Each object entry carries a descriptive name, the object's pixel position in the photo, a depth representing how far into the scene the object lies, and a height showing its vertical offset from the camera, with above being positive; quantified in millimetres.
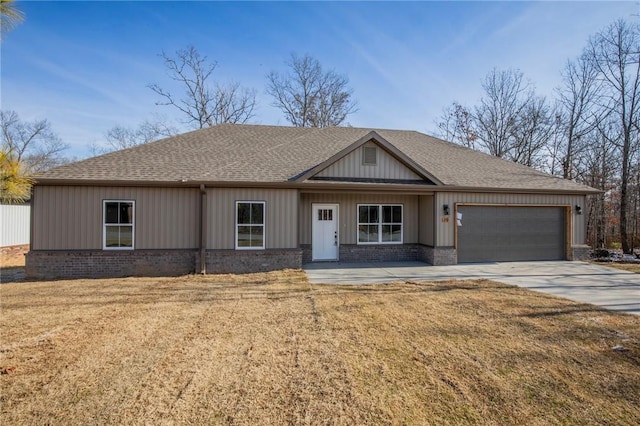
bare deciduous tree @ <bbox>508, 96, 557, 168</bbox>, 24109 +6491
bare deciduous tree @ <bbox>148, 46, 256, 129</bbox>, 24094 +9922
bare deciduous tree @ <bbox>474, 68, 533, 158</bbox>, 24969 +7990
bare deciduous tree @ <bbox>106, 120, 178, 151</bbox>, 27156 +7472
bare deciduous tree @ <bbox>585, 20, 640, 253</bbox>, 18516 +7126
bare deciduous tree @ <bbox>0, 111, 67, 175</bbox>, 30444 +8287
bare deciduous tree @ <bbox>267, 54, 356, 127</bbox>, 26312 +10280
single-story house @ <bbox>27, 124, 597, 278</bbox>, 10055 +443
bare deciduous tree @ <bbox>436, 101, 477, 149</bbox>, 26797 +8260
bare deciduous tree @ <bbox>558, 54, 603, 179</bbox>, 22594 +6833
